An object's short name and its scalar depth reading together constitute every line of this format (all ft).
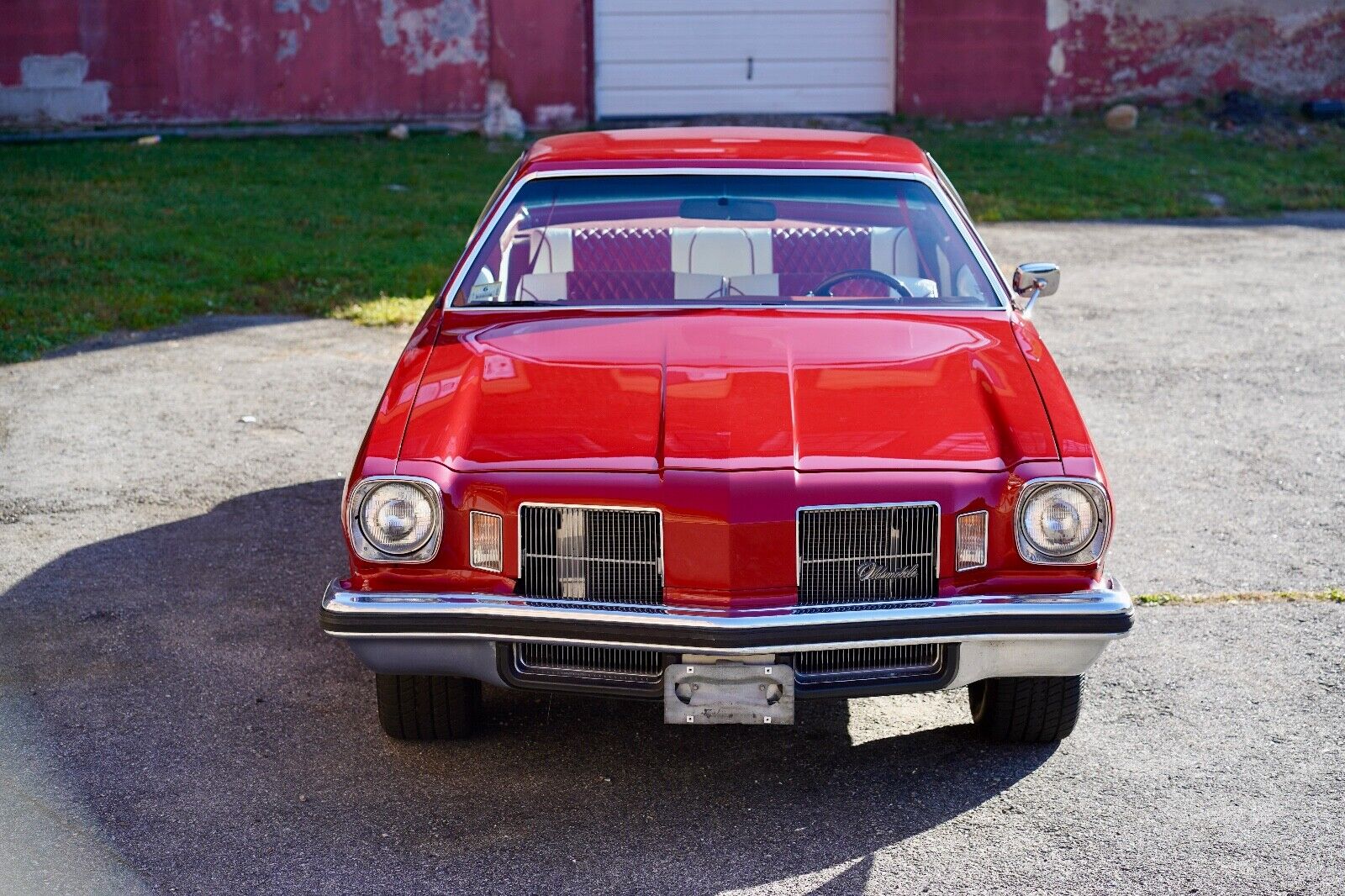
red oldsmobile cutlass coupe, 11.63
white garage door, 56.18
